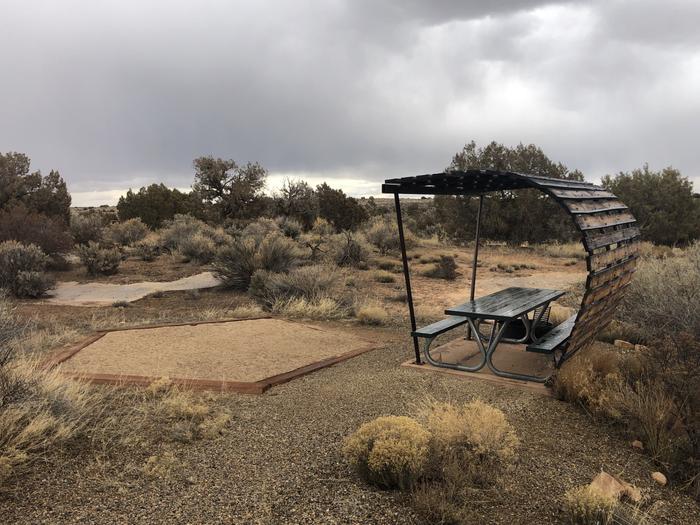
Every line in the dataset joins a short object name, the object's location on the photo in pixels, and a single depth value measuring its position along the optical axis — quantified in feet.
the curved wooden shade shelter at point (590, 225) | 13.98
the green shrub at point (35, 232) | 51.42
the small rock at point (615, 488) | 10.12
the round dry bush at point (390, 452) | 10.32
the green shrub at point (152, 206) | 101.91
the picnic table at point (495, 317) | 17.44
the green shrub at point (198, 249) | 57.93
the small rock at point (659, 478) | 11.12
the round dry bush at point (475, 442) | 10.87
